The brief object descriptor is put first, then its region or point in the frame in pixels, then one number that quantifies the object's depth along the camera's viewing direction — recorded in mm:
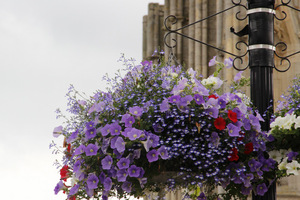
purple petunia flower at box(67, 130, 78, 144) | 6350
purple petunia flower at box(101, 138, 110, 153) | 6037
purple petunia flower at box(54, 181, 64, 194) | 6682
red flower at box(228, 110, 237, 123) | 6029
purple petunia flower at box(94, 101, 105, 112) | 6242
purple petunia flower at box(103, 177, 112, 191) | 6022
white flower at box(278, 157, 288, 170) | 6031
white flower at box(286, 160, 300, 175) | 5910
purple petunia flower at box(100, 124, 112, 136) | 6014
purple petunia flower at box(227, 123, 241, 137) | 5978
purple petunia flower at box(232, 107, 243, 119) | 6139
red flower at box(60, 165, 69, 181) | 6670
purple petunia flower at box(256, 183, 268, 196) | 6217
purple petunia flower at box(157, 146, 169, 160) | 5777
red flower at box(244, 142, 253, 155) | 6146
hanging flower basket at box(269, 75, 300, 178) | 6022
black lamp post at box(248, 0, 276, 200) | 6595
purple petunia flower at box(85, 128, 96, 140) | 6139
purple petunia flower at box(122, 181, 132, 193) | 5986
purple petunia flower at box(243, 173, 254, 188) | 6059
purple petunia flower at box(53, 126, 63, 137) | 6658
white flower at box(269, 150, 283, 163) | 6195
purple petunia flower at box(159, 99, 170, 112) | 5953
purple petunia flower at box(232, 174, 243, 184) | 6050
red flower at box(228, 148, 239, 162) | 6034
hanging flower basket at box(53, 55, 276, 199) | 5910
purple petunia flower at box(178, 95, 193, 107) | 5981
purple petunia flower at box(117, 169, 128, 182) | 5897
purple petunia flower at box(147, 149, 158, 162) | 5776
